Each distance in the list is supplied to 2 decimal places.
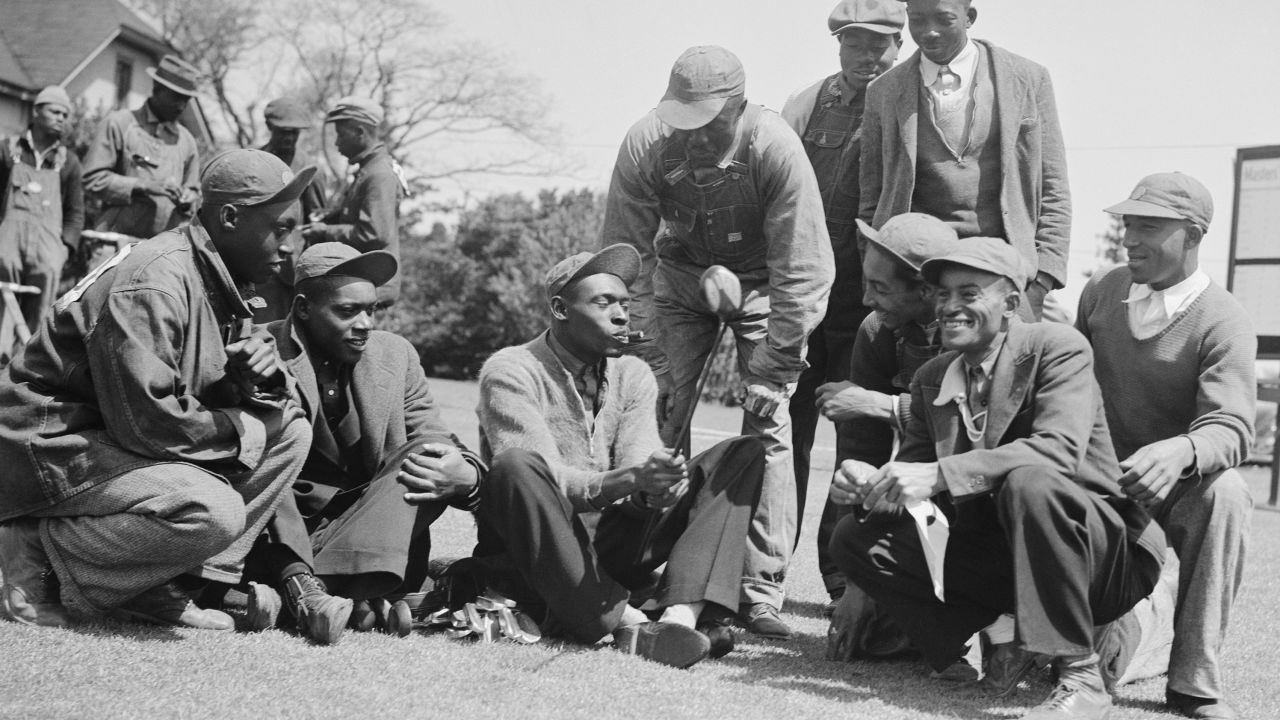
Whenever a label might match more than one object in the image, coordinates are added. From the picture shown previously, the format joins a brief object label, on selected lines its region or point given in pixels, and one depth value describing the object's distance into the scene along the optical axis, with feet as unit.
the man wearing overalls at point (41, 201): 39.40
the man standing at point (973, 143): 19.84
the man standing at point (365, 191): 28.71
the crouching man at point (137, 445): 14.87
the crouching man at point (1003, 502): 14.24
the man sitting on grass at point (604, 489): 16.05
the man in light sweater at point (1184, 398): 15.14
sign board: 46.62
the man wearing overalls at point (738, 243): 18.72
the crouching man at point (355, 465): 16.29
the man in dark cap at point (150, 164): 33.35
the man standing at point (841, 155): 22.09
